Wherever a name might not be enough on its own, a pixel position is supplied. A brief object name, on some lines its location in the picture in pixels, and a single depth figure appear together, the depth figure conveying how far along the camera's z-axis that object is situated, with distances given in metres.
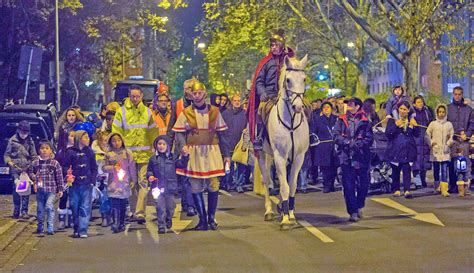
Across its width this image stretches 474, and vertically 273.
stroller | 21.64
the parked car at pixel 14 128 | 24.62
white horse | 15.84
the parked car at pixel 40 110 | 26.94
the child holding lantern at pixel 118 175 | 16.06
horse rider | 16.64
